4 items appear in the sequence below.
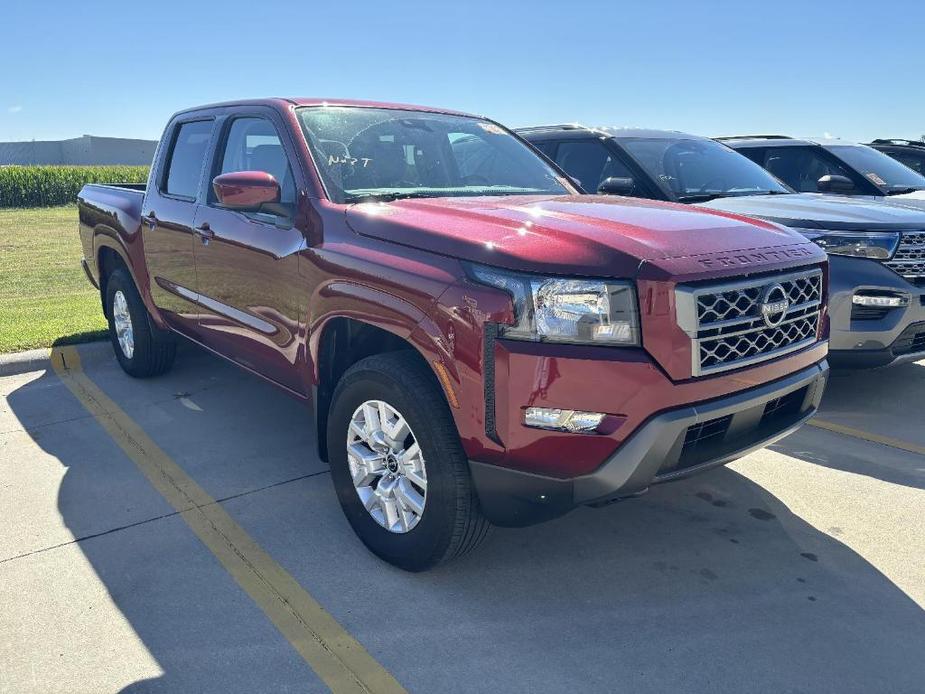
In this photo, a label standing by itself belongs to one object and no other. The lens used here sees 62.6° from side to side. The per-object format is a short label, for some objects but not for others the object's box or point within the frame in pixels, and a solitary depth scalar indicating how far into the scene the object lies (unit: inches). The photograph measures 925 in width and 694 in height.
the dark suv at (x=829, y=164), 294.8
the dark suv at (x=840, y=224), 193.9
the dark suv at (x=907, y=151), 420.5
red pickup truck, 99.1
